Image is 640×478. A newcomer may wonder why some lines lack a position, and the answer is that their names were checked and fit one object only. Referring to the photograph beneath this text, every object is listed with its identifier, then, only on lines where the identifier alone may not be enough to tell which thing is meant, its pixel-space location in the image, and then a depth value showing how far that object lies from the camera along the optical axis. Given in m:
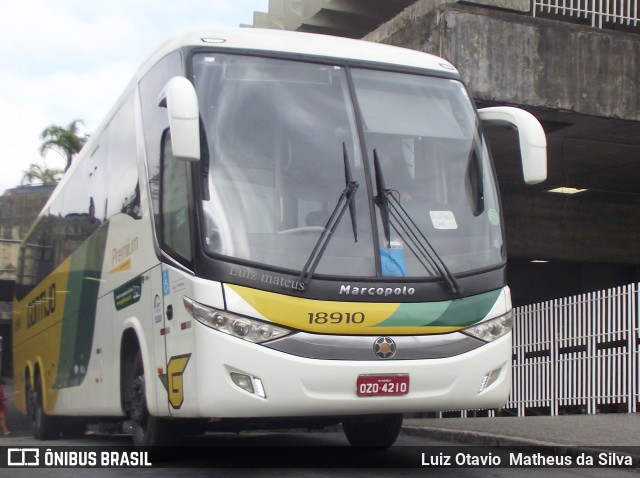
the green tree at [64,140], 49.14
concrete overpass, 13.84
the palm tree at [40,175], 51.94
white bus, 7.24
